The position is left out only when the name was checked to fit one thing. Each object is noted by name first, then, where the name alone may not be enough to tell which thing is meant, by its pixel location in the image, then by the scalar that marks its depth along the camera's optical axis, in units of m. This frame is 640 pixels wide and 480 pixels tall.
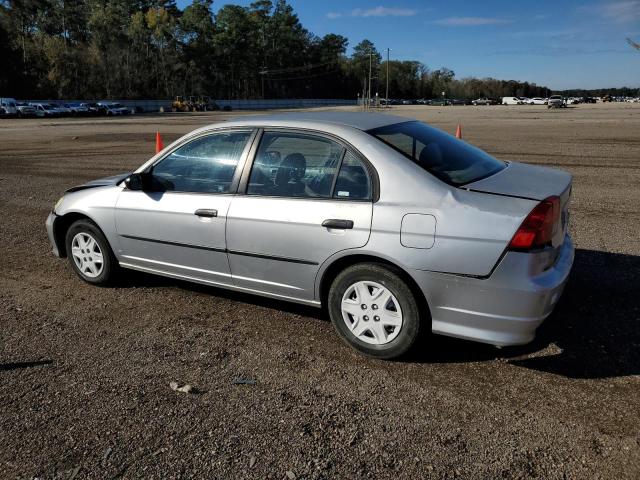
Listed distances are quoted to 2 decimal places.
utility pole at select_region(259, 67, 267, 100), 137.25
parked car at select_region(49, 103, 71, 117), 55.08
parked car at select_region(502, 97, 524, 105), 125.80
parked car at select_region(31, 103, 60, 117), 52.66
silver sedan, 3.30
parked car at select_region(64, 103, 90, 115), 55.81
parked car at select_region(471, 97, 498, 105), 136.88
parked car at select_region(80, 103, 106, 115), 57.86
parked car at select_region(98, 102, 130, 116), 59.97
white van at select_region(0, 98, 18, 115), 50.41
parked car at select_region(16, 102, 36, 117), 51.62
